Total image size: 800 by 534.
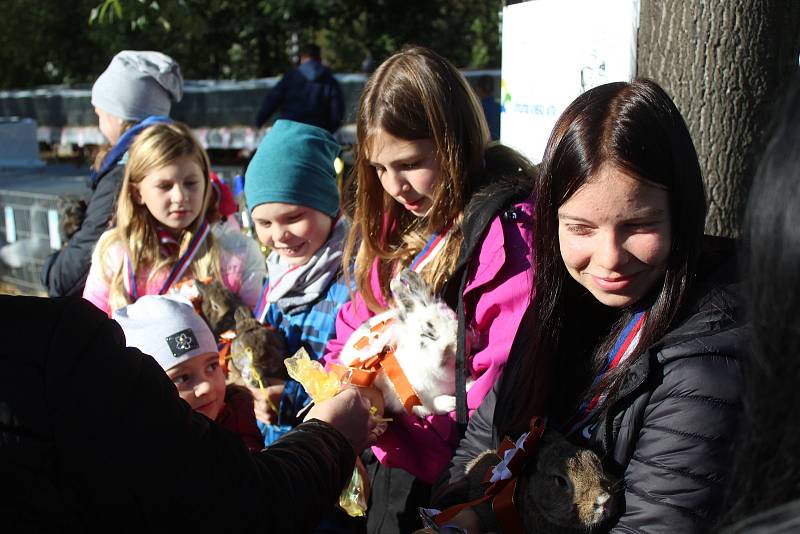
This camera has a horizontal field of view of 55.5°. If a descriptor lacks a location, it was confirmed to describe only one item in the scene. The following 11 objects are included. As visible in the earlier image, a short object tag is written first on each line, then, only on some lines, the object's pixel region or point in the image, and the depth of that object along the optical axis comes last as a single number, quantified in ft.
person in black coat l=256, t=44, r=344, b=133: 34.68
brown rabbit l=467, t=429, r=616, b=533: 5.38
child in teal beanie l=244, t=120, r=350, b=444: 9.86
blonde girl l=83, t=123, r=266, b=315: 11.61
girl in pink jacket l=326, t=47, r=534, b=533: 7.23
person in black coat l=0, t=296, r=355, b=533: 4.22
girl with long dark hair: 5.08
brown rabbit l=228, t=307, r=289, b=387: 9.52
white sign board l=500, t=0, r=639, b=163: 9.49
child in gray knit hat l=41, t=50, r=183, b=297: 12.57
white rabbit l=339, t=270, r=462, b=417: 7.39
